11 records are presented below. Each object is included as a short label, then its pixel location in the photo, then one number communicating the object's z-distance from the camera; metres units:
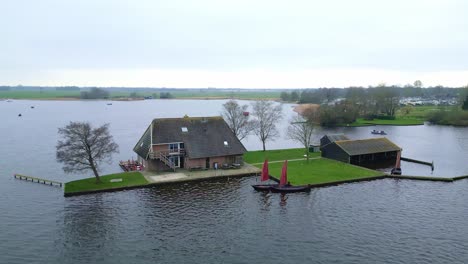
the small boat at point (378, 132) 102.71
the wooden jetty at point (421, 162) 60.83
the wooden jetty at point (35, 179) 50.39
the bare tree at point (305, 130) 64.46
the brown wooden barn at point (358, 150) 60.84
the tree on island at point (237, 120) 75.06
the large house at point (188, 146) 53.31
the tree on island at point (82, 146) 46.75
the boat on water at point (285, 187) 45.78
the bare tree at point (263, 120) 74.25
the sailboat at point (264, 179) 46.25
